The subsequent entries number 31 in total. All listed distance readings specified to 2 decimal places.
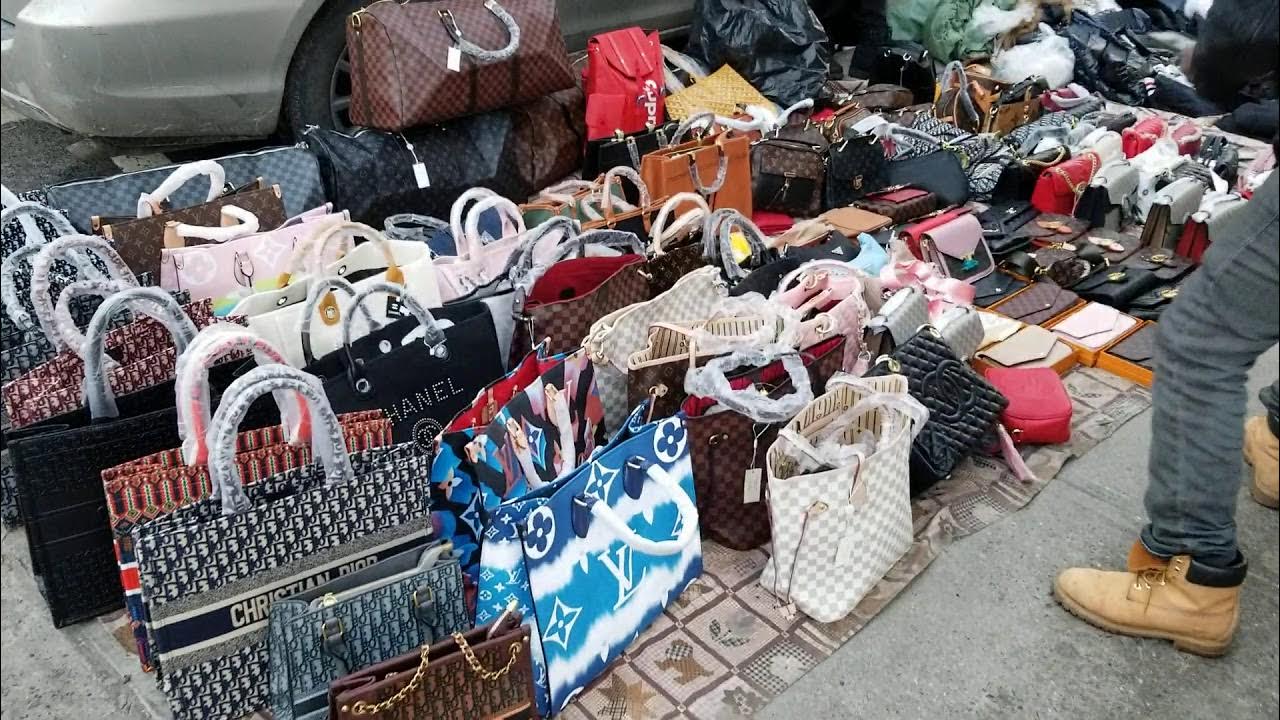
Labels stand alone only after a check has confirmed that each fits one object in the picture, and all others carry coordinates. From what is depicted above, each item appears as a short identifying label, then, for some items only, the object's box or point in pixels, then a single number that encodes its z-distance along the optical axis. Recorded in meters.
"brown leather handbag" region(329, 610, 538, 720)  1.70
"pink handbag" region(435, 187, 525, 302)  2.96
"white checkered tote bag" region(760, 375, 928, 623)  2.20
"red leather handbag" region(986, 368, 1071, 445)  2.91
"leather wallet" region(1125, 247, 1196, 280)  3.88
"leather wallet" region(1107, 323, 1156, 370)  3.33
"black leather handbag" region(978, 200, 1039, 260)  4.15
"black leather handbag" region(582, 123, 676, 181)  4.20
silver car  3.84
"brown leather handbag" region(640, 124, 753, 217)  3.90
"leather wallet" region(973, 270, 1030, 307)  3.82
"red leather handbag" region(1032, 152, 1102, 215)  4.45
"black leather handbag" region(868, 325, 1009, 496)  2.67
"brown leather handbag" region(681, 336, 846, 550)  2.35
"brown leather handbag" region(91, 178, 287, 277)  2.83
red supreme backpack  4.65
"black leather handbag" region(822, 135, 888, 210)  4.40
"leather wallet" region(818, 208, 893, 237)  4.00
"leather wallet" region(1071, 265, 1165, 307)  3.77
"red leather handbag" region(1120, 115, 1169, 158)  5.05
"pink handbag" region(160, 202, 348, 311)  2.79
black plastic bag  5.48
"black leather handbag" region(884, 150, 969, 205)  4.47
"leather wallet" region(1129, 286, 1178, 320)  3.67
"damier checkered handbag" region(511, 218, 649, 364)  2.65
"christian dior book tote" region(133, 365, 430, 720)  1.81
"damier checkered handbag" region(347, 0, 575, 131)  3.80
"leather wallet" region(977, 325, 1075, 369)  3.27
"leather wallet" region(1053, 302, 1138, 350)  3.48
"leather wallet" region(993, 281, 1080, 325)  3.65
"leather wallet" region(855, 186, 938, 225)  4.28
